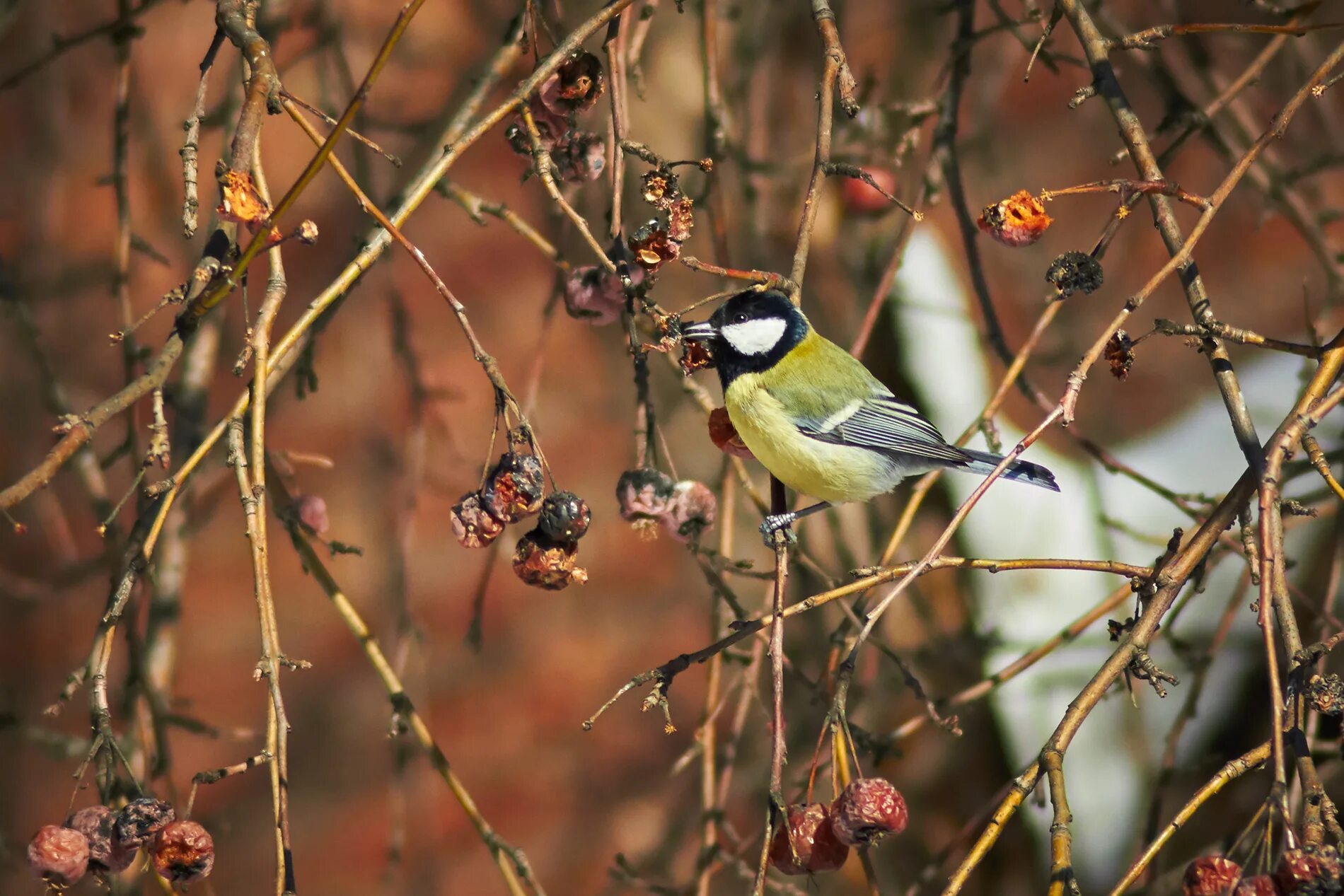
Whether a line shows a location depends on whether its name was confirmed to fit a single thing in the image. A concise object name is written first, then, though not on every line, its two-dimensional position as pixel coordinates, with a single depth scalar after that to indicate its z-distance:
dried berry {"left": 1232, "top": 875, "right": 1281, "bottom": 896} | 5.09
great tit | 5.31
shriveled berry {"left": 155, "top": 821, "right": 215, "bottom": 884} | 5.14
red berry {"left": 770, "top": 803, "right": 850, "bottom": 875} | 5.16
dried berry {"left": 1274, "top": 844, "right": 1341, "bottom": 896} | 5.08
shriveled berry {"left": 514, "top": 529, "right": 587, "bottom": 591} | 5.20
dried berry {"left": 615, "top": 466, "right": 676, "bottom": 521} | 5.22
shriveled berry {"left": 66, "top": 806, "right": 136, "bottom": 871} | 5.16
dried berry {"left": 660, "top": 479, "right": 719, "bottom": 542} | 5.23
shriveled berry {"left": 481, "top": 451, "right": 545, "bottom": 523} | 5.17
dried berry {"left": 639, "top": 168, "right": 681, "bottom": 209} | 5.19
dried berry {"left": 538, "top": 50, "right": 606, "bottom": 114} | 5.23
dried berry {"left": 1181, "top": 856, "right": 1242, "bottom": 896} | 5.11
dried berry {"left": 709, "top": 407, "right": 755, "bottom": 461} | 5.29
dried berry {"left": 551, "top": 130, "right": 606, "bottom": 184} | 5.25
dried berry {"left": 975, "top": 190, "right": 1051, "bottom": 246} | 5.20
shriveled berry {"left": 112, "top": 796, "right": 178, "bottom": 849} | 5.15
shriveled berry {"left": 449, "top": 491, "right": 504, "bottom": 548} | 5.19
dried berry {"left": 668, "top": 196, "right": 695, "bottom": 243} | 5.20
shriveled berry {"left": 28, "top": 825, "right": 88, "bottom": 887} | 5.15
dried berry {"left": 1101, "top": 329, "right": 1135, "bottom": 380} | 5.18
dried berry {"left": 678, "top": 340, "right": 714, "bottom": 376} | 5.25
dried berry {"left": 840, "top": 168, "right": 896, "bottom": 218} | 5.93
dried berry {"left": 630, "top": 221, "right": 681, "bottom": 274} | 5.20
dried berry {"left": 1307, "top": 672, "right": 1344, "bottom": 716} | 5.11
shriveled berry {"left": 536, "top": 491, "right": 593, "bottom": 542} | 5.19
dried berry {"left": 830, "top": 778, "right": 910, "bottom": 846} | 5.14
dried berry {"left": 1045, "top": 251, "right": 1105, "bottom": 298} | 5.18
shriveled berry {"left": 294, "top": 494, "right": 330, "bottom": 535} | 5.29
